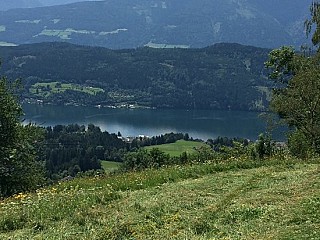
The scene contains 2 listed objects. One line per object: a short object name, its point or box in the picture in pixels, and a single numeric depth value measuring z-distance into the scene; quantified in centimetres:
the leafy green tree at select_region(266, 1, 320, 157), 2473
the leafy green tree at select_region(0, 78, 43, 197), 2342
